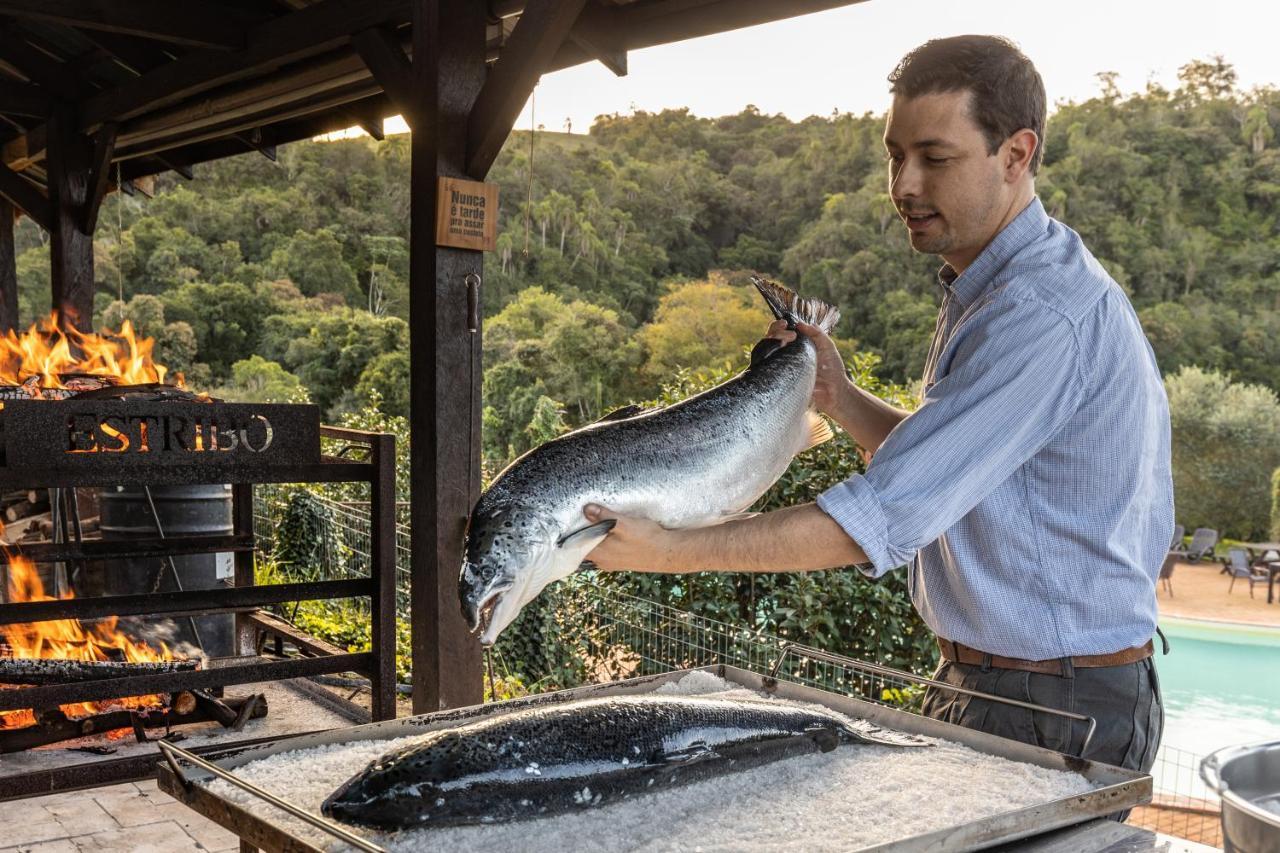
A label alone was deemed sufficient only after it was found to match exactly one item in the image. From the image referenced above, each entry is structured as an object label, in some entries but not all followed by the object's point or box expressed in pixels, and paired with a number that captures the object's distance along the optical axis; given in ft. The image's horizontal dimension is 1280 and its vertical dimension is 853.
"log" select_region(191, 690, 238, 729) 14.48
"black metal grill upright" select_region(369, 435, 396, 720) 13.80
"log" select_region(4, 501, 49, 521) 23.35
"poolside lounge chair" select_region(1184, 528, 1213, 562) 97.71
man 5.63
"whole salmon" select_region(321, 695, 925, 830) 5.33
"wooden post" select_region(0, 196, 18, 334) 29.77
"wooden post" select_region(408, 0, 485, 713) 14.37
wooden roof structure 14.30
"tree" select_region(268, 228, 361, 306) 125.59
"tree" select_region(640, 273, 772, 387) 135.54
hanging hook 14.60
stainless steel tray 5.11
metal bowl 5.02
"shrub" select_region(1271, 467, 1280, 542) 107.45
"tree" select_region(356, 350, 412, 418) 118.21
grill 11.75
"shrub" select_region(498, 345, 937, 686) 22.29
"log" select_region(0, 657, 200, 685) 13.28
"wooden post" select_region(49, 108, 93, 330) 25.27
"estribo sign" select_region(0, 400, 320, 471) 11.65
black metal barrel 18.33
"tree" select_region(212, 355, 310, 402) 113.09
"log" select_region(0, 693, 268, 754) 13.24
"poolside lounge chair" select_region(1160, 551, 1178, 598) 81.41
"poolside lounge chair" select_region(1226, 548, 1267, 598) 84.33
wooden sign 14.30
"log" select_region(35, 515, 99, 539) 22.40
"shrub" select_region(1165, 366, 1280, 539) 114.62
